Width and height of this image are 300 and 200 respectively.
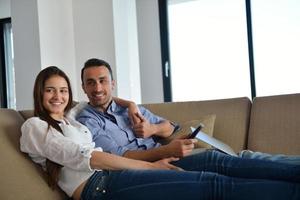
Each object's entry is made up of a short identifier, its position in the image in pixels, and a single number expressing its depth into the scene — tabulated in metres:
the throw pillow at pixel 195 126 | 1.96
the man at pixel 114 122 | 1.68
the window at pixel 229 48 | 4.07
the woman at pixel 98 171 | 1.19
